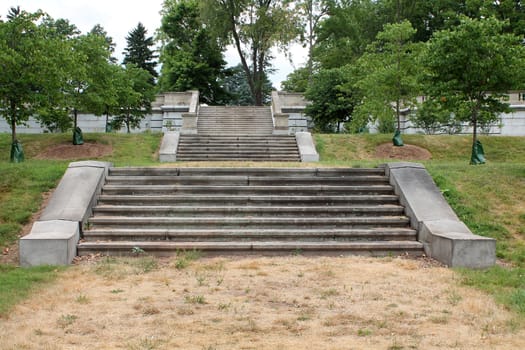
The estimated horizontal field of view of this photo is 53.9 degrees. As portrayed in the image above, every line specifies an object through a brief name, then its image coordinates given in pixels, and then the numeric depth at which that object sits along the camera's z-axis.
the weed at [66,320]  5.16
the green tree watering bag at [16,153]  16.33
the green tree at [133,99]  23.86
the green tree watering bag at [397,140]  20.98
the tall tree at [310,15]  39.09
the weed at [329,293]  6.26
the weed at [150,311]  5.57
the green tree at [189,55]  41.31
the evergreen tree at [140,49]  55.00
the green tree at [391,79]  21.28
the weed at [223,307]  5.70
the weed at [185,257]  7.67
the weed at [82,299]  5.94
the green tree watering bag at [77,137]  20.44
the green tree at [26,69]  14.83
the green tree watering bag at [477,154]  16.12
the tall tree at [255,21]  36.34
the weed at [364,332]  4.91
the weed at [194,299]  5.96
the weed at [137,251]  8.34
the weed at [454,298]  6.00
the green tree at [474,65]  15.01
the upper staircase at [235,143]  19.86
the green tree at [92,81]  19.88
